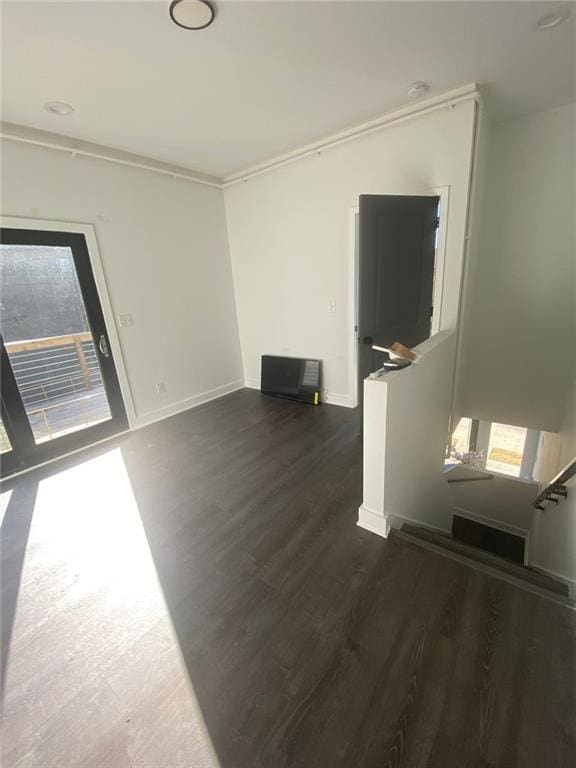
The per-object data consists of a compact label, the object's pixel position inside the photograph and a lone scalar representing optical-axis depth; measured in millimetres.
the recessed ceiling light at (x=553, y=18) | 1554
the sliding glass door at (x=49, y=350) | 2572
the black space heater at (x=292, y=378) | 3875
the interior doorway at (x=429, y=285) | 2524
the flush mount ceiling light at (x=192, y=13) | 1394
